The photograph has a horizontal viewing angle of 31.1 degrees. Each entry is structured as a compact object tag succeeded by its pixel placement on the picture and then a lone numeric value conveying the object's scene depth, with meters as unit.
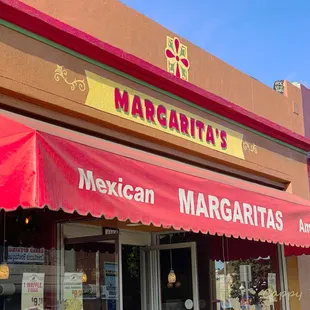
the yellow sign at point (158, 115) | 6.36
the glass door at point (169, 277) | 9.41
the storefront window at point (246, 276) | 9.22
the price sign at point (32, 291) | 6.44
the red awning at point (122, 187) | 4.11
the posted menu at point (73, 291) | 7.13
